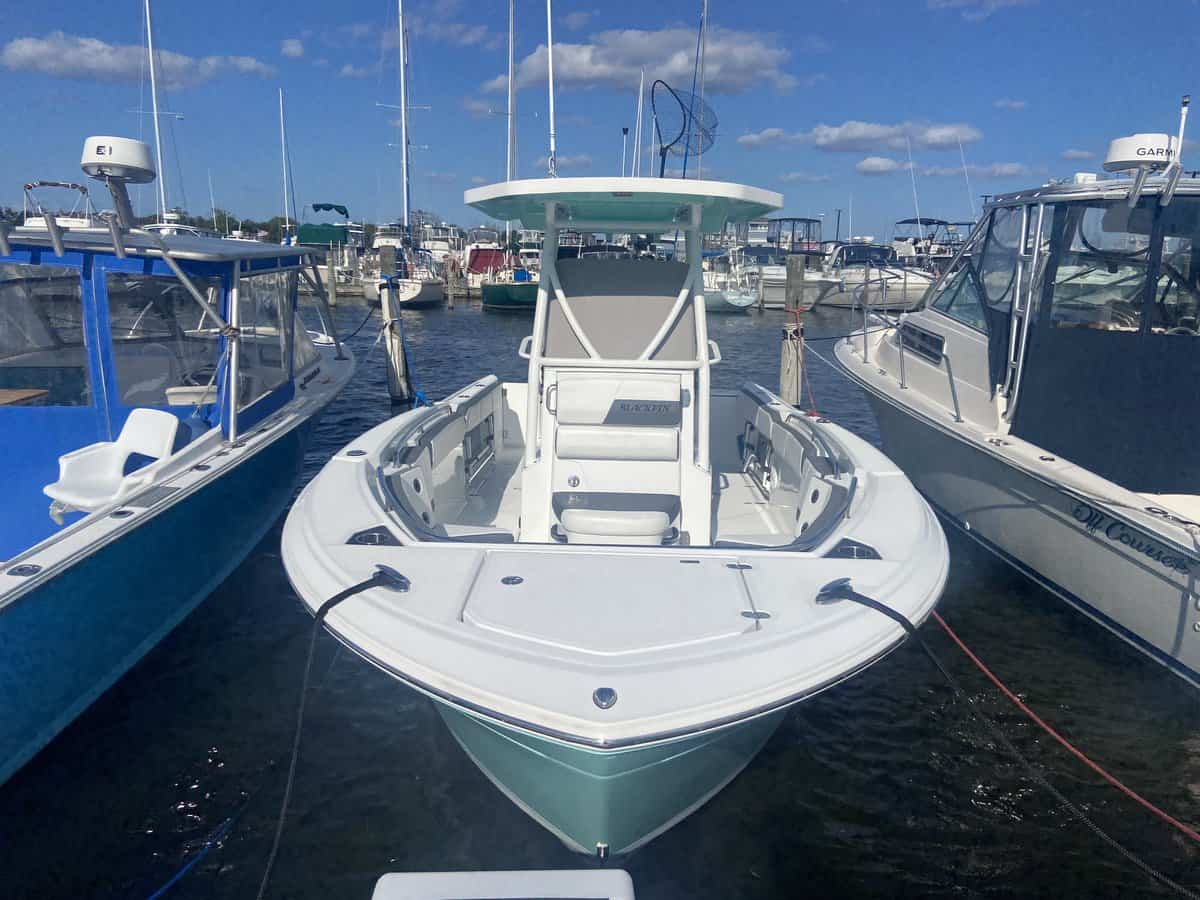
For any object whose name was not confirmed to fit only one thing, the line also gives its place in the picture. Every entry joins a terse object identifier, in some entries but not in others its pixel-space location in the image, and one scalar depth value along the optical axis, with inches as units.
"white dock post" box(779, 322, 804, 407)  409.7
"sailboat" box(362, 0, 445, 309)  1142.3
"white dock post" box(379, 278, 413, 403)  469.3
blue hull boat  162.1
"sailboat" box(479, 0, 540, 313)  1144.8
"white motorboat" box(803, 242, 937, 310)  1088.2
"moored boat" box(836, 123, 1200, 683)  194.7
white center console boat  103.4
